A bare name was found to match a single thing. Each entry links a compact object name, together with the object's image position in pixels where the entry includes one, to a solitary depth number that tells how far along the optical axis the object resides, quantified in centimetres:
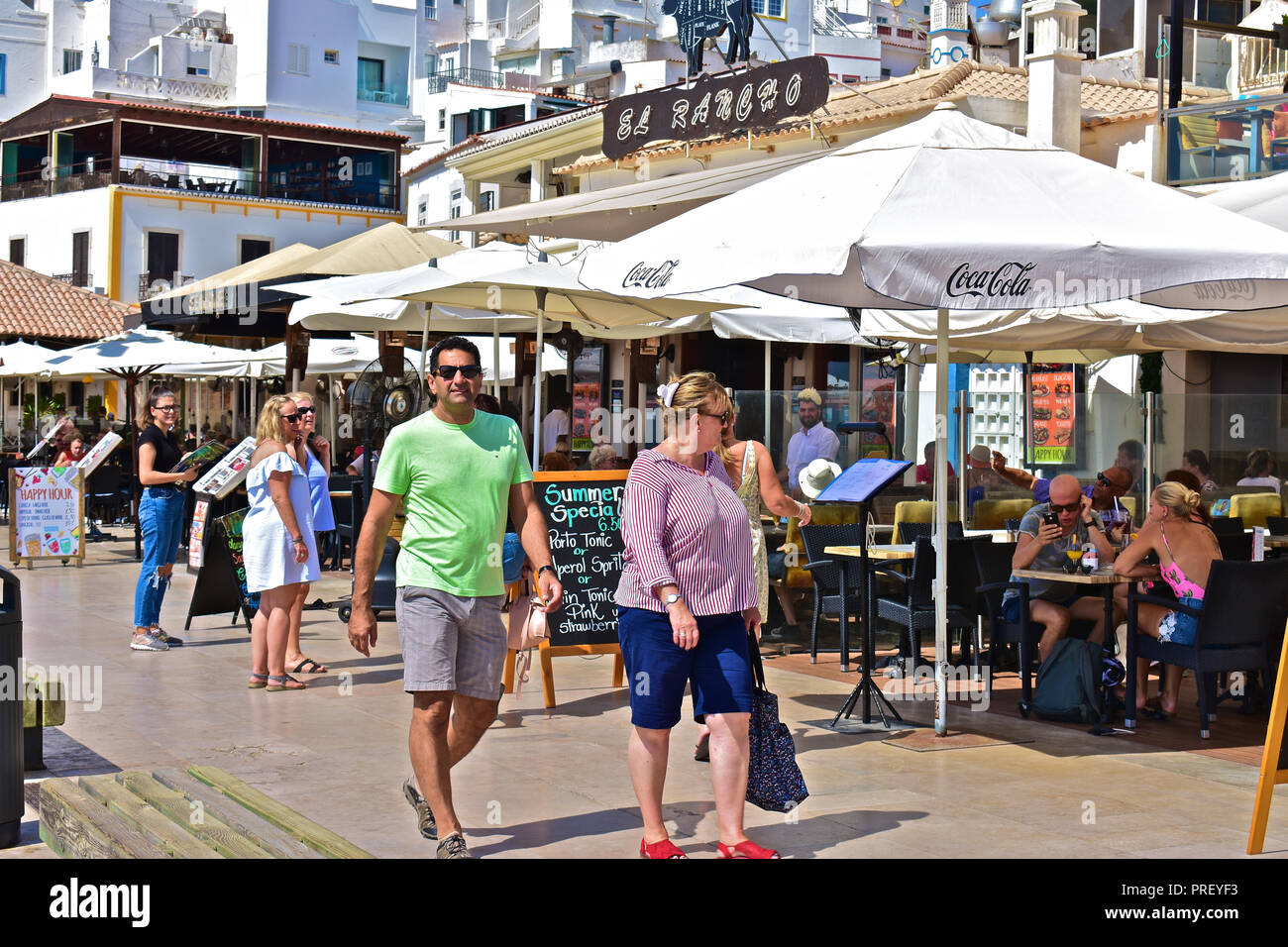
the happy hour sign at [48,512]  1705
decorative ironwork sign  2123
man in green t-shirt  560
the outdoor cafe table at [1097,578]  823
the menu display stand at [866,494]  805
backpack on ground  834
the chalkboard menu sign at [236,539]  1132
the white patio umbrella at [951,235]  689
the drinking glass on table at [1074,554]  859
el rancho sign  1300
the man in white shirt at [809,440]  1327
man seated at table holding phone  863
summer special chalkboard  869
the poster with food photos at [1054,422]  1462
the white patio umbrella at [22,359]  2336
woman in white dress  937
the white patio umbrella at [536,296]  1056
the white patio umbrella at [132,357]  2064
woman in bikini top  828
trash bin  587
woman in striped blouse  549
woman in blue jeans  1095
